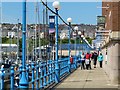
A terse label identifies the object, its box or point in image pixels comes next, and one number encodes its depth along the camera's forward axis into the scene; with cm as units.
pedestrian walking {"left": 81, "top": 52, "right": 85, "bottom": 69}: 3706
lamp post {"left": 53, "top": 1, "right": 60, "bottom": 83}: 2043
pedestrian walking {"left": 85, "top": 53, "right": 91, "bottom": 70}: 3481
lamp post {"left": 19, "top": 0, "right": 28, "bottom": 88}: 1168
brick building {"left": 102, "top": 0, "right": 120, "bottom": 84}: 1930
